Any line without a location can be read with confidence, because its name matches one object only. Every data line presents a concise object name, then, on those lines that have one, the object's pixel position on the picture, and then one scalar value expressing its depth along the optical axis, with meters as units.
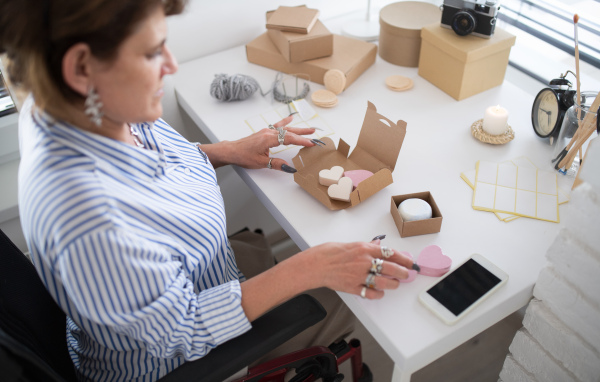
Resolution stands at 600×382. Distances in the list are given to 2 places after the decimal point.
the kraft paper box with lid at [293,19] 1.43
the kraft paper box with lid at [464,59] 1.31
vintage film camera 1.29
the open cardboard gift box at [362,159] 1.06
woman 0.71
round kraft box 1.46
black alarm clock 1.15
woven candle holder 1.21
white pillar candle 1.19
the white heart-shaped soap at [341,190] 1.06
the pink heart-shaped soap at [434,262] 0.93
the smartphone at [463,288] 0.87
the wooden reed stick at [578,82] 1.09
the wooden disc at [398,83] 1.41
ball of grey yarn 1.37
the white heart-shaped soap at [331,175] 1.10
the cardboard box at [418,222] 0.98
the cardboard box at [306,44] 1.42
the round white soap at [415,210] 1.00
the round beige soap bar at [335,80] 1.38
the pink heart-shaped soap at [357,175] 1.11
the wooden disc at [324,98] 1.35
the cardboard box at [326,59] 1.43
